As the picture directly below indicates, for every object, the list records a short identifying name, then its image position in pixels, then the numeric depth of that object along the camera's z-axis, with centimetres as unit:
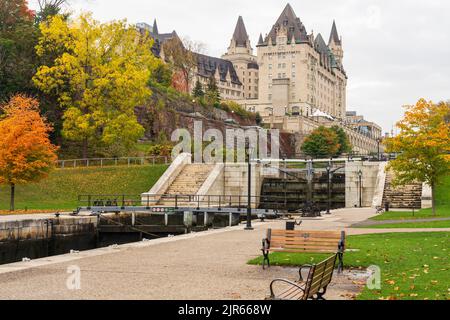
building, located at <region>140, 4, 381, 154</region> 15520
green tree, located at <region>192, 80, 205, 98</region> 11290
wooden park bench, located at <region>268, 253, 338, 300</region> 830
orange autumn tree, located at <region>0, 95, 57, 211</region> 3319
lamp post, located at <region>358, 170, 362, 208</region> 4559
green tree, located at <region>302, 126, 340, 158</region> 9975
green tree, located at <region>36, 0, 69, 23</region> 6750
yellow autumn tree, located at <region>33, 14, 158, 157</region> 5009
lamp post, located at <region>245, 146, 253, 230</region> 2533
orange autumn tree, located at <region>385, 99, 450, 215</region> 2902
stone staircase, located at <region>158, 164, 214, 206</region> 4058
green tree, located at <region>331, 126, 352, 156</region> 11331
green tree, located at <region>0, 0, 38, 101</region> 5503
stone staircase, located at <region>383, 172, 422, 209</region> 3956
